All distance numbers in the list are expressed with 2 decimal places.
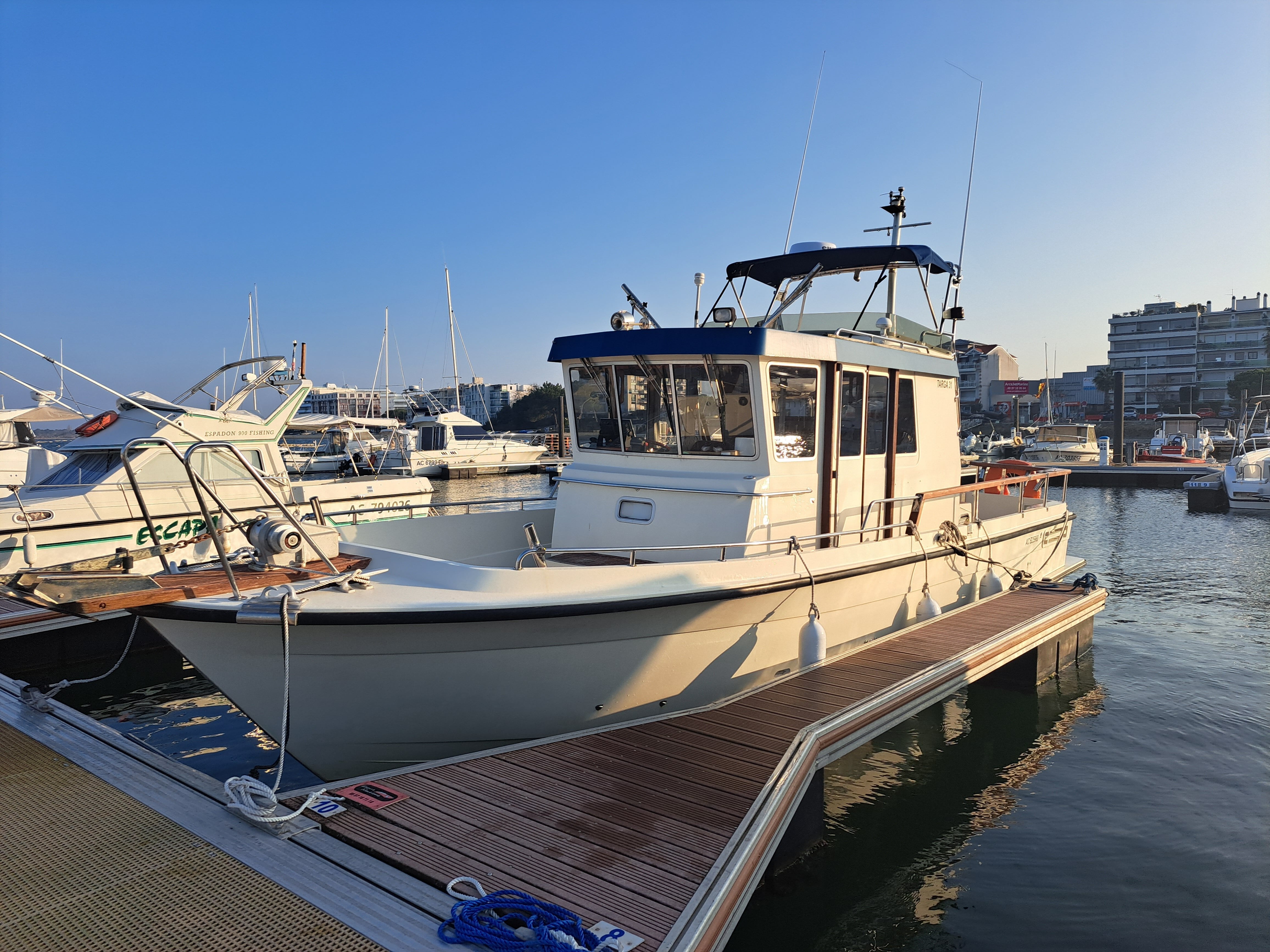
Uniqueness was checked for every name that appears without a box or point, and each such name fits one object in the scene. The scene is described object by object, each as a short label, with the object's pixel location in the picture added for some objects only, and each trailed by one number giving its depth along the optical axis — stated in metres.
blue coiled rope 2.88
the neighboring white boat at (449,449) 35.50
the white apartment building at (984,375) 90.44
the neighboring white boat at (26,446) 12.42
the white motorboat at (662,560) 4.52
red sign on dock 4.04
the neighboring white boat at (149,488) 10.97
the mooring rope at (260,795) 3.77
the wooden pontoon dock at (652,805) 3.38
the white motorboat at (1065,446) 37.59
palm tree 85.38
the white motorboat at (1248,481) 22.38
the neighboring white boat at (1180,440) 39.00
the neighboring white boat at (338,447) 30.98
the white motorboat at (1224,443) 43.62
